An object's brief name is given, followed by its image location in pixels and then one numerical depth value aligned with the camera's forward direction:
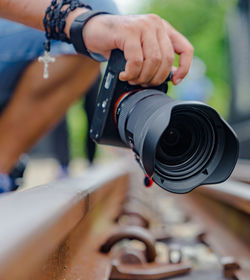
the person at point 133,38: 0.77
